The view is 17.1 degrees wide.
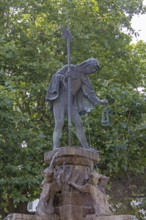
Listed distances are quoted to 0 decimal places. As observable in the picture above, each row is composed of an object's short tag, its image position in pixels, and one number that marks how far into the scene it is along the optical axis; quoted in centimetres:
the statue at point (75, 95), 961
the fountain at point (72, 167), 855
